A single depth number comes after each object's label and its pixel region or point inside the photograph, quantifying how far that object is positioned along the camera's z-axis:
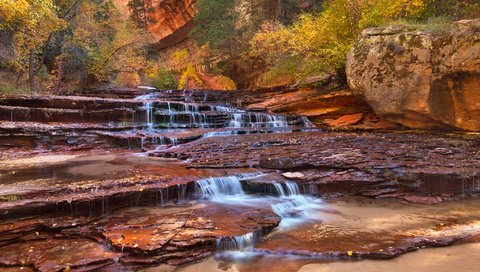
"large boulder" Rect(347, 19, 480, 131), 10.09
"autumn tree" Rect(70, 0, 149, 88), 20.73
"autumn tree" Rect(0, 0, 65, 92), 11.23
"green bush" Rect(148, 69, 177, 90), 33.38
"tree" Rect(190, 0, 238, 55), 26.70
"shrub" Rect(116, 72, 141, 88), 31.83
